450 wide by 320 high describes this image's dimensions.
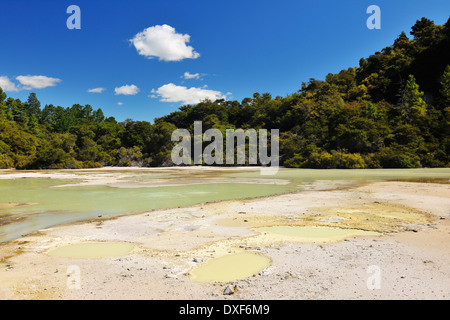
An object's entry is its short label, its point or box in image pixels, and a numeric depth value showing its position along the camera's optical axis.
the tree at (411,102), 34.69
